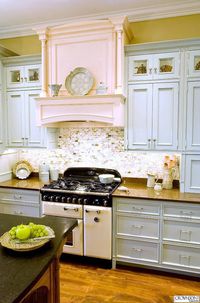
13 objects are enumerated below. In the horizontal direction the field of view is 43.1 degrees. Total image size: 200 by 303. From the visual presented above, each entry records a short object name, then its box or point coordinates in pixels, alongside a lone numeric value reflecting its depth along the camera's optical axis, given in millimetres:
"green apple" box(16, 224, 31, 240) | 1548
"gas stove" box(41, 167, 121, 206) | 2990
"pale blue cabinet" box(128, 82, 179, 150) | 2967
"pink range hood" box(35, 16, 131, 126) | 3018
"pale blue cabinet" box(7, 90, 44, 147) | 3564
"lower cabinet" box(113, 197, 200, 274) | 2773
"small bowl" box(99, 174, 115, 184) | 3355
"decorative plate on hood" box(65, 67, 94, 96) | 3167
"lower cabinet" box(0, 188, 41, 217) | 3352
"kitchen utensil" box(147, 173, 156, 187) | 3283
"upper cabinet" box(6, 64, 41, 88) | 3508
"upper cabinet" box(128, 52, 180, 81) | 2920
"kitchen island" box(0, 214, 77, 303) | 1212
